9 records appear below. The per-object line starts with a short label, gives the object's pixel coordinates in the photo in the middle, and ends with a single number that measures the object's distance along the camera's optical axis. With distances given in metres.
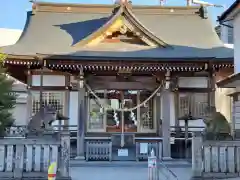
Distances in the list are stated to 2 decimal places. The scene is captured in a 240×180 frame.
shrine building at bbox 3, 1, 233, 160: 15.30
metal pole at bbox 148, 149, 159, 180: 9.26
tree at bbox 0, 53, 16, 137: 11.31
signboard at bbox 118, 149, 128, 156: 15.56
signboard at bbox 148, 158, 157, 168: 9.23
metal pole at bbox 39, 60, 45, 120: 16.43
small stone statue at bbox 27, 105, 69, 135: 11.26
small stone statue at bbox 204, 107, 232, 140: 10.88
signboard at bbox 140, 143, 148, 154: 15.06
